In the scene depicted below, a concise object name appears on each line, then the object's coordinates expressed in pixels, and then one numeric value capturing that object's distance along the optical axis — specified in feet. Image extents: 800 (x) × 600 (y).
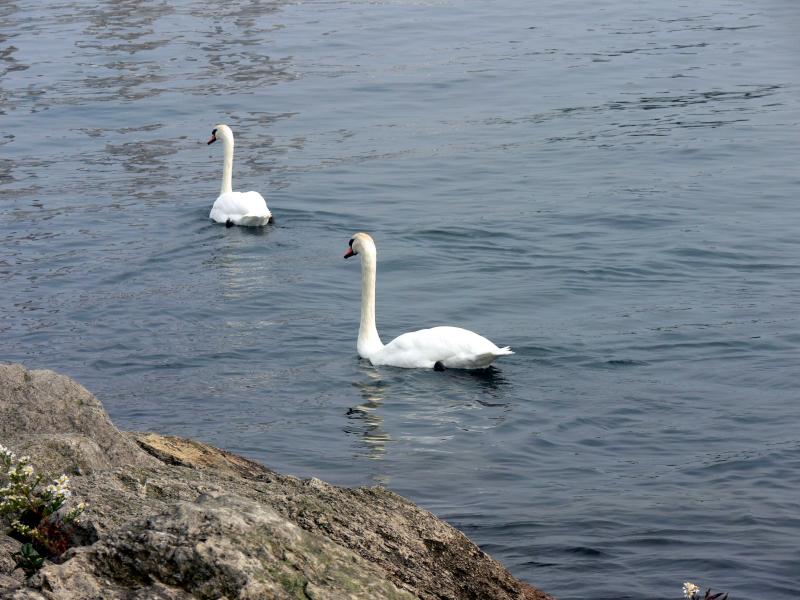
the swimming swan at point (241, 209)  97.47
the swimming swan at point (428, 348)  67.52
